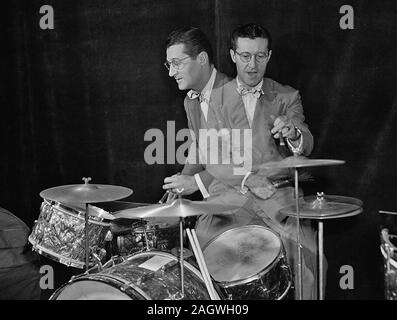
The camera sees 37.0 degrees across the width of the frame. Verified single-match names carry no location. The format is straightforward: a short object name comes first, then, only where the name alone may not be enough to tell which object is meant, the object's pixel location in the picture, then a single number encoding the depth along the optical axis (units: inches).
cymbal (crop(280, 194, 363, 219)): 117.6
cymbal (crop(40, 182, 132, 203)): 126.4
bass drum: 107.7
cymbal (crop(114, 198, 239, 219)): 110.3
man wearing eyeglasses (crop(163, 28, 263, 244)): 145.6
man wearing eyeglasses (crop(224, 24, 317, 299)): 141.4
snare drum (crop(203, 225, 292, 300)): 118.5
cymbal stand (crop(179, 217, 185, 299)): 113.2
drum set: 111.3
